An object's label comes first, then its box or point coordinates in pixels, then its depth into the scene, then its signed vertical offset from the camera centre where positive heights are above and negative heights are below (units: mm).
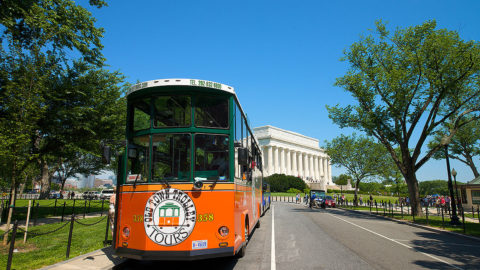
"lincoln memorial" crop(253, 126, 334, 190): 97438 +11267
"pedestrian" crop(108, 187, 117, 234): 9823 -784
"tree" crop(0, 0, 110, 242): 9547 +5104
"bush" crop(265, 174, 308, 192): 72750 +862
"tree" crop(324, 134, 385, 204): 42906 +4426
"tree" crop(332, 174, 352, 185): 119000 +2966
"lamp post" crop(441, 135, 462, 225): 17719 -54
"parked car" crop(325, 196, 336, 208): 37719 -1887
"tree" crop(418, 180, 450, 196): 125925 +866
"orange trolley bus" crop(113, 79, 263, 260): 6141 +259
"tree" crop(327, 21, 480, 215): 20875 +7664
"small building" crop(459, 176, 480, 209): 32188 -606
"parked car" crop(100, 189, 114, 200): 57975 -1224
